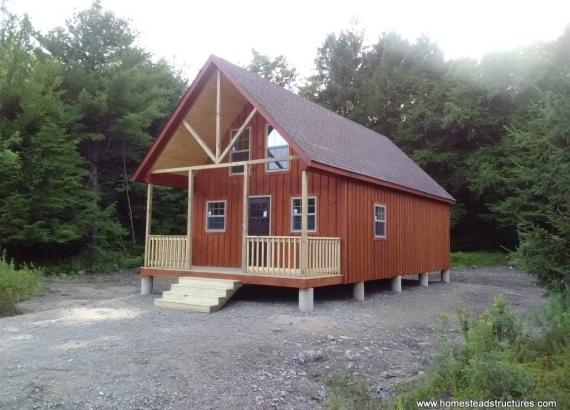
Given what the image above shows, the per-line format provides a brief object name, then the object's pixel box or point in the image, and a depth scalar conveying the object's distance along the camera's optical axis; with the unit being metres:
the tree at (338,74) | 39.12
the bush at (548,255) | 7.60
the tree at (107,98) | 22.03
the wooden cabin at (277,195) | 11.52
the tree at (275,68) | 40.81
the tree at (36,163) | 17.69
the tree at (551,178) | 7.53
